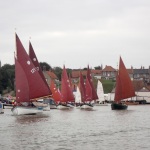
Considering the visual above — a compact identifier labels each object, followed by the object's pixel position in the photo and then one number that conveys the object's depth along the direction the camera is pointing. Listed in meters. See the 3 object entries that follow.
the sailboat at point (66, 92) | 91.94
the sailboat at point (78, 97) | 106.70
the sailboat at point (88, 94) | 95.56
